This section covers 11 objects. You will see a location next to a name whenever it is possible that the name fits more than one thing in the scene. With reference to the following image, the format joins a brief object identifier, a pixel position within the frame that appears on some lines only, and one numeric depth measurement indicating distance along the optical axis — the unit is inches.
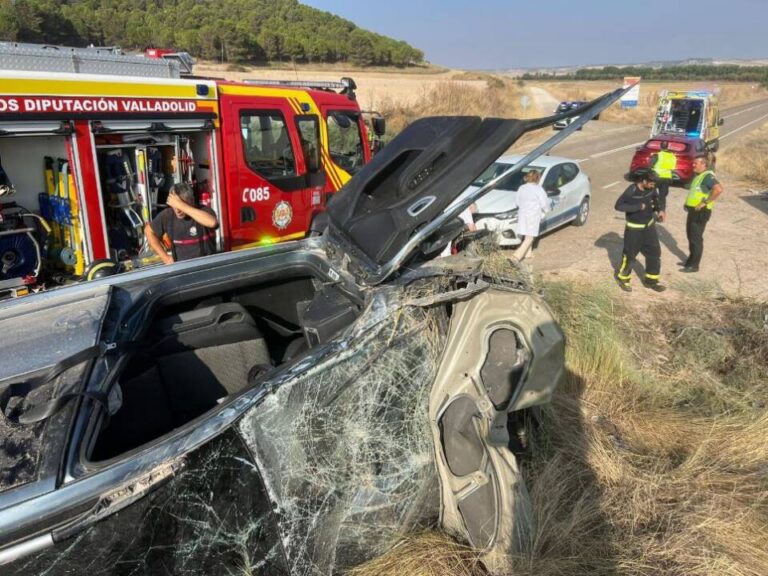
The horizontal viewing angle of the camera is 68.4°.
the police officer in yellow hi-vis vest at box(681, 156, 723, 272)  325.7
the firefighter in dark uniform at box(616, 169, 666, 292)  300.2
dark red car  641.0
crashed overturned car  60.4
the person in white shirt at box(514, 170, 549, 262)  327.3
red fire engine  213.2
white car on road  366.0
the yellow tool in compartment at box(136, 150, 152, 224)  245.2
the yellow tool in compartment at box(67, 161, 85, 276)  223.6
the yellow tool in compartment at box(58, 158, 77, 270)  225.9
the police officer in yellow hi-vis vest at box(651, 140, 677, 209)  454.1
